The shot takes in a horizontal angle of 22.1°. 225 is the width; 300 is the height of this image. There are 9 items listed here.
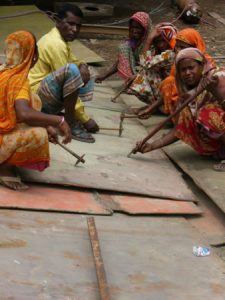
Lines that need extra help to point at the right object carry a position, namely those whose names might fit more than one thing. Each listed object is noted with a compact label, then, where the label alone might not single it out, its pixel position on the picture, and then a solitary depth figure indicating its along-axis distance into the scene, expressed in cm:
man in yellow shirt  425
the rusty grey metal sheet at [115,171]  370
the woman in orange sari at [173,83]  484
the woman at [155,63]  541
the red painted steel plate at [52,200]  328
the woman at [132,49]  577
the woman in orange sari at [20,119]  329
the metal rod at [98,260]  255
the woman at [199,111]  403
